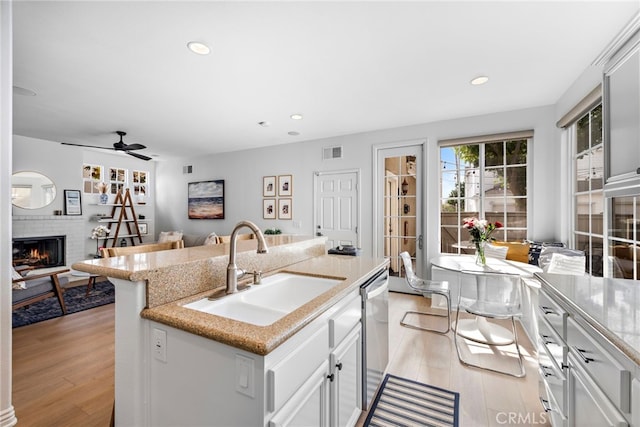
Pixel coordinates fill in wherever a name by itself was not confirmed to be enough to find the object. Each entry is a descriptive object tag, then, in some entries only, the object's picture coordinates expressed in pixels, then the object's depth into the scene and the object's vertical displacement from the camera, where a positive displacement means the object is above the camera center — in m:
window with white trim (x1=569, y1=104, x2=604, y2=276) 2.55 +0.25
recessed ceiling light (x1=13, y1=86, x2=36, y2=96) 2.83 +1.29
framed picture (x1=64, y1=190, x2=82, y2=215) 5.10 +0.23
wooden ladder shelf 5.82 -0.09
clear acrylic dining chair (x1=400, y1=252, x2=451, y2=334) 2.94 -0.80
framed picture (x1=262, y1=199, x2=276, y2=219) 5.38 +0.11
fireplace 4.66 -0.64
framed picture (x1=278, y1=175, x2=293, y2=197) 5.18 +0.54
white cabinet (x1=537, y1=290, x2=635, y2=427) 0.88 -0.62
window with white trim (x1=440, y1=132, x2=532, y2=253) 3.58 +0.36
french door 4.15 +0.10
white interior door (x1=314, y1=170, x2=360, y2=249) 4.61 +0.13
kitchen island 0.89 -0.51
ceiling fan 3.92 +0.98
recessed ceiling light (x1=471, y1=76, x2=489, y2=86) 2.70 +1.31
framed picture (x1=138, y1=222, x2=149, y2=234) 6.46 -0.31
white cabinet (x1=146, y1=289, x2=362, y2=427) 0.88 -0.60
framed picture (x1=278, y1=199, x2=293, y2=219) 5.21 +0.09
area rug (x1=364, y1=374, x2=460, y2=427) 1.70 -1.26
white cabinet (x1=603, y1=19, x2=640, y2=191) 1.28 +0.52
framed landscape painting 5.99 +0.32
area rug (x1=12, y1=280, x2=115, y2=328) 3.25 -1.20
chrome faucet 1.35 -0.23
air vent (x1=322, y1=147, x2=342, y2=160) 4.73 +1.05
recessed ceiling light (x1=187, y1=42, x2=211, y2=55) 2.12 +1.30
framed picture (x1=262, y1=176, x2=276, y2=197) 5.36 +0.54
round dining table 2.66 -0.57
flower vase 2.84 -0.42
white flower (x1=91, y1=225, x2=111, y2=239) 5.38 -0.34
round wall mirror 4.60 +0.42
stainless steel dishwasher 1.66 -0.78
